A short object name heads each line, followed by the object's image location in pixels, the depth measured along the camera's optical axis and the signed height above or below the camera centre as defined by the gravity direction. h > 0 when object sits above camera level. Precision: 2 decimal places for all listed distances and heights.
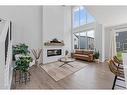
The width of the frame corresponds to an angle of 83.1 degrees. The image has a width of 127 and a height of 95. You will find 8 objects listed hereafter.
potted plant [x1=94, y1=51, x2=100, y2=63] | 4.05 -0.54
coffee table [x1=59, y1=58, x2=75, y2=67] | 3.20 -0.61
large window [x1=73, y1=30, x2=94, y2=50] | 4.77 +0.49
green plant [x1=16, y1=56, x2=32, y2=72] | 1.92 -0.43
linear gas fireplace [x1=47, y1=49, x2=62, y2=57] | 4.05 -0.31
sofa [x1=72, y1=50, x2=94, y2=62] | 4.13 -0.52
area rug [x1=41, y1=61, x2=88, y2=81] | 2.47 -0.94
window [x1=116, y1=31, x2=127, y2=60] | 3.83 +0.27
